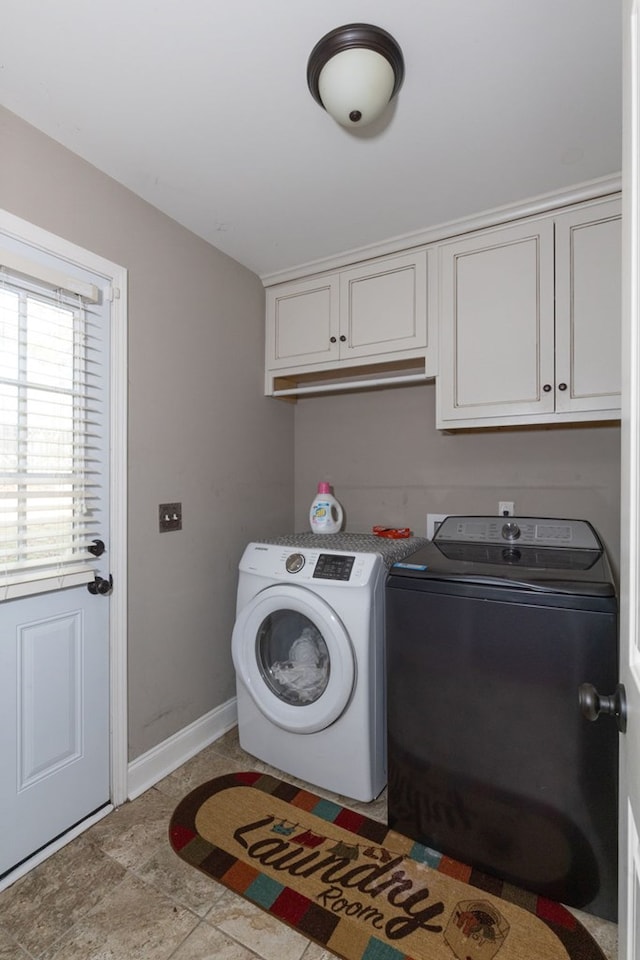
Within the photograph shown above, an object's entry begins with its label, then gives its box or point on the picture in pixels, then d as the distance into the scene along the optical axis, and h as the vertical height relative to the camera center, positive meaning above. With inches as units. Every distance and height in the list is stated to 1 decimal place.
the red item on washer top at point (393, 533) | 90.8 -10.3
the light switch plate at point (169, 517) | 76.5 -6.2
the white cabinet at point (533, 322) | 68.7 +25.7
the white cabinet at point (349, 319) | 83.4 +31.8
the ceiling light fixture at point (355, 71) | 45.7 +42.8
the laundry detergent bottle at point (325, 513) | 94.9 -6.7
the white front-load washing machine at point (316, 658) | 67.2 -28.6
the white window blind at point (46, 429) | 56.1 +6.6
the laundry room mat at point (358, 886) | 48.8 -48.9
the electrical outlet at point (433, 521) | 92.0 -8.1
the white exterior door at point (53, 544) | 56.4 -8.6
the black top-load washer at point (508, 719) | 49.9 -28.2
